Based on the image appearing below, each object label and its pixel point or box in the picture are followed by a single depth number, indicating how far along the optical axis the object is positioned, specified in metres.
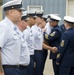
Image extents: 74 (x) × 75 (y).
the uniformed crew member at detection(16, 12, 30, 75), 5.42
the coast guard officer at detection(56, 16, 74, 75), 7.40
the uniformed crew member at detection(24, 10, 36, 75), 7.13
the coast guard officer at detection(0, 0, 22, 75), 4.84
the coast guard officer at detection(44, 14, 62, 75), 8.61
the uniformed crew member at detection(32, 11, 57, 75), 8.05
